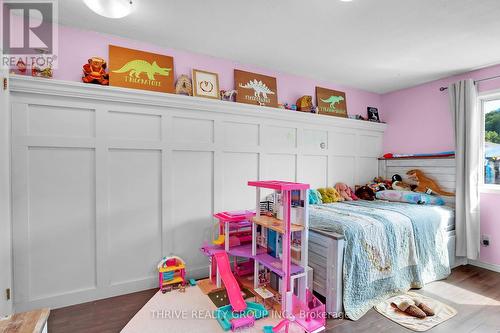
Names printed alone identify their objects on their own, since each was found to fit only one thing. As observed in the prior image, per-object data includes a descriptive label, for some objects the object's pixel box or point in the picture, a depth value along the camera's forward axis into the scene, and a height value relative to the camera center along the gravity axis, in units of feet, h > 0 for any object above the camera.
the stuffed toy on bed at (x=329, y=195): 12.06 -1.45
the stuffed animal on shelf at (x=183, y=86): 9.36 +3.03
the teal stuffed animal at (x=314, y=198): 11.58 -1.52
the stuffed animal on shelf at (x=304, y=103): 11.93 +2.98
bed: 7.33 -2.59
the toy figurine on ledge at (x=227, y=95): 10.22 +2.94
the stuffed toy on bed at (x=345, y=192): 12.75 -1.38
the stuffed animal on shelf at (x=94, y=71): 7.94 +3.06
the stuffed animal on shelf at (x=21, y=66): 7.26 +2.97
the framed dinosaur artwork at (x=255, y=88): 10.61 +3.40
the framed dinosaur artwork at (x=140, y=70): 8.43 +3.42
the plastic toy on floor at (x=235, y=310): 6.50 -4.03
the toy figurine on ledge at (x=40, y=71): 7.39 +2.86
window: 10.88 +1.07
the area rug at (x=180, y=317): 6.51 -4.21
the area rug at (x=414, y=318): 6.91 -4.43
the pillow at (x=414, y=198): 11.46 -1.55
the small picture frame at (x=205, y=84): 9.68 +3.25
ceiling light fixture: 5.58 +3.68
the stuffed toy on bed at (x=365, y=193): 13.11 -1.48
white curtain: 10.65 -0.24
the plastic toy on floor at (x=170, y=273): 8.42 -3.70
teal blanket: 7.53 -2.82
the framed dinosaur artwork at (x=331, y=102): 12.76 +3.33
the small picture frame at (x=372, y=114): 14.51 +2.97
